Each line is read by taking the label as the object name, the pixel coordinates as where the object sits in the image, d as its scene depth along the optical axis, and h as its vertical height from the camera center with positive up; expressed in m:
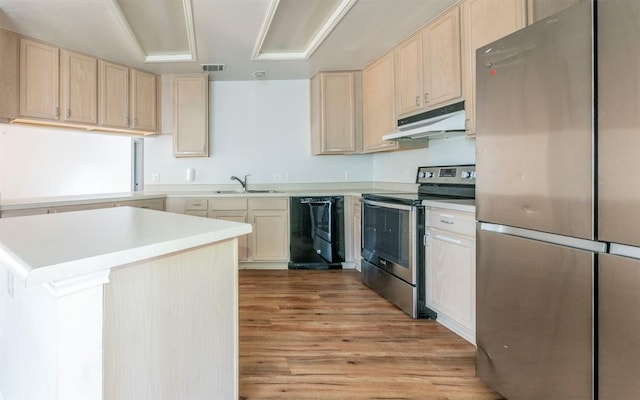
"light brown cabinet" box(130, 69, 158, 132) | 3.98 +1.22
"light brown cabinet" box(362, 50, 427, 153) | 3.49 +1.05
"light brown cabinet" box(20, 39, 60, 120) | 3.13 +1.16
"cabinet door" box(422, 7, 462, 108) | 2.54 +1.12
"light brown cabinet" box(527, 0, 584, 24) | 1.95 +1.11
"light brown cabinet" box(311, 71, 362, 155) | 4.14 +1.11
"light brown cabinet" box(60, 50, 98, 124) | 3.40 +1.18
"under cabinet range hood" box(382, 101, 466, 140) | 2.50 +0.63
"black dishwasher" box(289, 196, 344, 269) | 3.97 -0.33
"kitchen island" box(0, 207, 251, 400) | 0.82 -0.31
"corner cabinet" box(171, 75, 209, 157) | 4.21 +1.13
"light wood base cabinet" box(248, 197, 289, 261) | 4.01 -0.25
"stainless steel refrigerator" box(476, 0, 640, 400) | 1.08 -0.02
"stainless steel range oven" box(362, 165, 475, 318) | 2.58 -0.27
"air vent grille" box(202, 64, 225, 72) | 3.91 +1.57
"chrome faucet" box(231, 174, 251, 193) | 4.44 +0.29
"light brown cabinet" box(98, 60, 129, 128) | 3.69 +1.20
